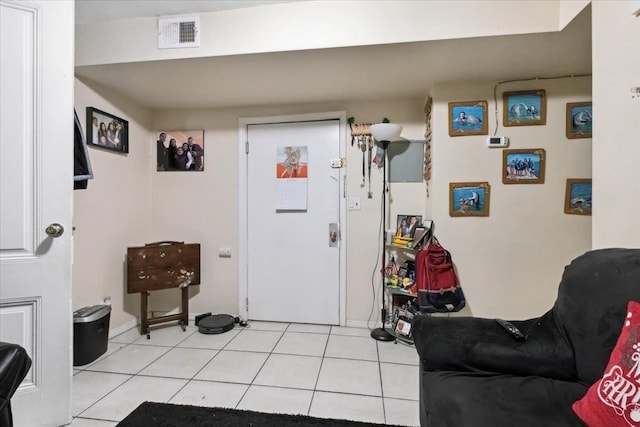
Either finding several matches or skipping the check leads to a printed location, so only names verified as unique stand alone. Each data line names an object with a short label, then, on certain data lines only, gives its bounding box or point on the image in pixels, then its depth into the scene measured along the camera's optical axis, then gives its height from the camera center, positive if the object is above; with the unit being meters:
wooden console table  2.48 -0.54
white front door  2.79 -0.12
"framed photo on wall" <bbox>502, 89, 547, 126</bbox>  2.21 +0.78
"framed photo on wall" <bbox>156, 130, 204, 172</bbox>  2.97 +0.60
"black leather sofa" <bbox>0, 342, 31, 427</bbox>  0.91 -0.52
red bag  2.17 -0.54
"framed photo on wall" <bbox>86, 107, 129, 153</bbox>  2.32 +0.66
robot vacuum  2.63 -1.03
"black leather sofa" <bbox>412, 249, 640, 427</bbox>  0.94 -0.55
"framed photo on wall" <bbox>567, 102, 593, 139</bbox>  2.14 +0.67
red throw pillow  0.78 -0.49
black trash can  2.06 -0.88
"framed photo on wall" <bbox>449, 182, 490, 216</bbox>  2.29 +0.10
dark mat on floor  1.48 -1.07
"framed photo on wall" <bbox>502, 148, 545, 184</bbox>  2.21 +0.34
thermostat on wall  2.24 +0.53
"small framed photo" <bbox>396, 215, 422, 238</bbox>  2.59 -0.12
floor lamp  2.43 +0.29
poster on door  2.83 +0.32
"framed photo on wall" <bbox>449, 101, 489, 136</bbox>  2.28 +0.72
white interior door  1.39 +0.07
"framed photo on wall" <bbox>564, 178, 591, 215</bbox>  2.14 +0.11
